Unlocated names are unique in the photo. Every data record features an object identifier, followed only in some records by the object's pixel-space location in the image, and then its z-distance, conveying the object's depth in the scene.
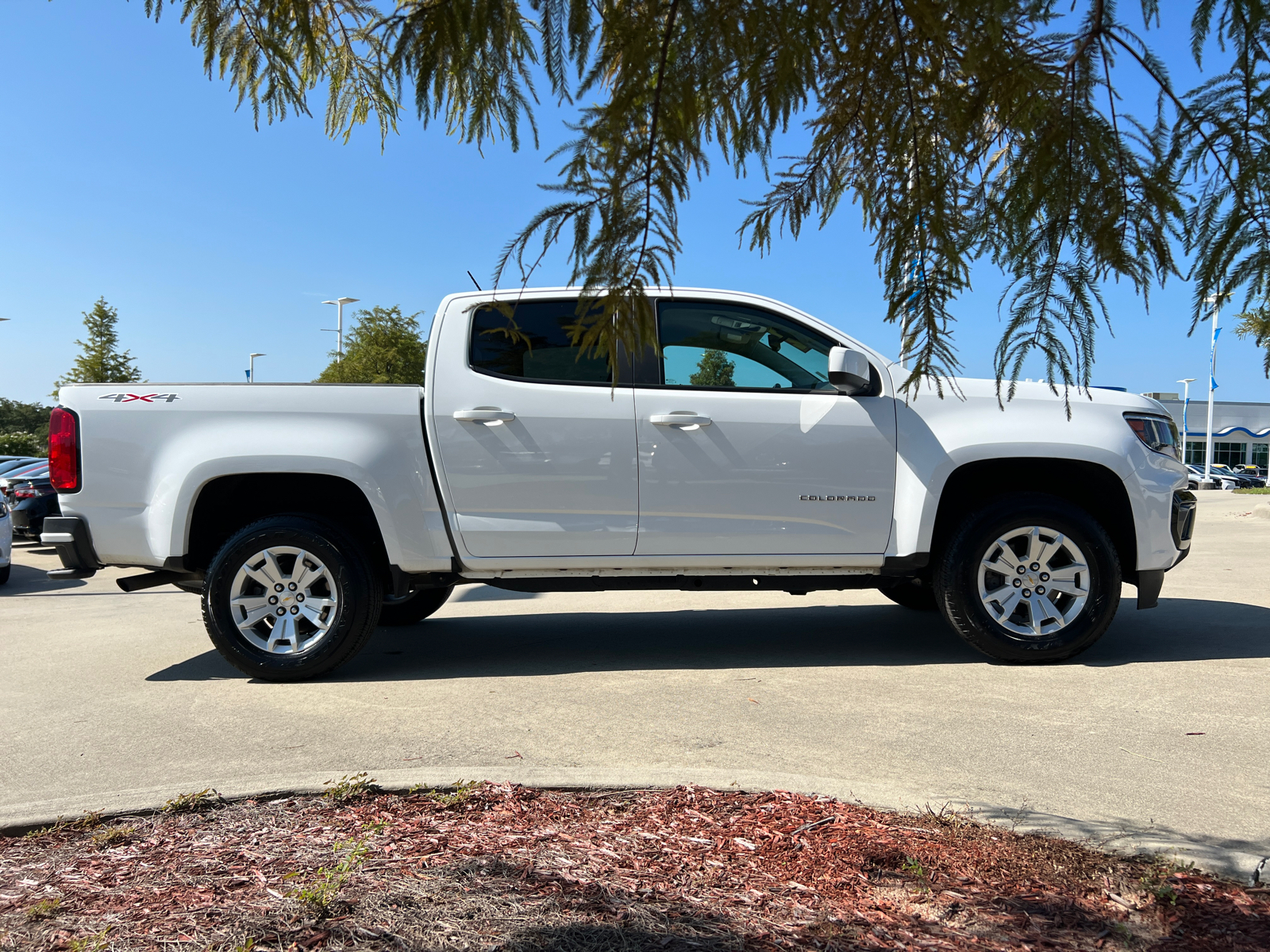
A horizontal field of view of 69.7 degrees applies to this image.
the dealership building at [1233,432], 63.03
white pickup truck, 4.87
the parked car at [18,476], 13.52
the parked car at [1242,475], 50.81
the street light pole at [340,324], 34.47
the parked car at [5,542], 9.45
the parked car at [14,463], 15.50
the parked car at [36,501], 13.34
